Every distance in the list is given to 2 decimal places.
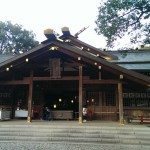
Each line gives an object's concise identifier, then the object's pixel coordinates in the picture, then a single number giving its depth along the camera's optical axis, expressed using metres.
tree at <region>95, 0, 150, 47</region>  10.05
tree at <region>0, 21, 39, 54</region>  34.18
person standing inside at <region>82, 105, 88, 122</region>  12.22
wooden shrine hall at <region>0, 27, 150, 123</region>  10.74
